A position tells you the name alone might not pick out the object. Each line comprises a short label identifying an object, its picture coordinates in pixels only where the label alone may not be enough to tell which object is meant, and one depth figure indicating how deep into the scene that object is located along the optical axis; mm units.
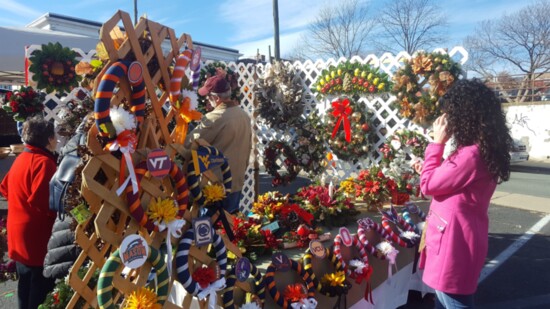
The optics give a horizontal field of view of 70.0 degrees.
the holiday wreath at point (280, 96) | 5398
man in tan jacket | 3248
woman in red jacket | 2404
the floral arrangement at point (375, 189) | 3783
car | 12984
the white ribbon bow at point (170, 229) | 1671
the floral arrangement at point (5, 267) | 2939
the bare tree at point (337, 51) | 24609
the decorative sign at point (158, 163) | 1587
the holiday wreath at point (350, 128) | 4723
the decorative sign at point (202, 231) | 1812
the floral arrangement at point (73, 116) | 2351
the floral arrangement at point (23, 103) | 3523
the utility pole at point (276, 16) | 8642
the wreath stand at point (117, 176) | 1485
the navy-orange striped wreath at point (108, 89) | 1438
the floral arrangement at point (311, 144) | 5262
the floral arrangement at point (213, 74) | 4837
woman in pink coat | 1866
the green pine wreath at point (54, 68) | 3443
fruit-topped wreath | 4574
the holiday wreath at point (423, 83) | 3988
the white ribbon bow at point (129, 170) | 1508
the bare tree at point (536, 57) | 22484
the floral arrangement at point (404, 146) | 4215
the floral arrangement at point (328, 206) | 3266
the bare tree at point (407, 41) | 24369
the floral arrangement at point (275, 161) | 5445
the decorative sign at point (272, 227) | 2750
